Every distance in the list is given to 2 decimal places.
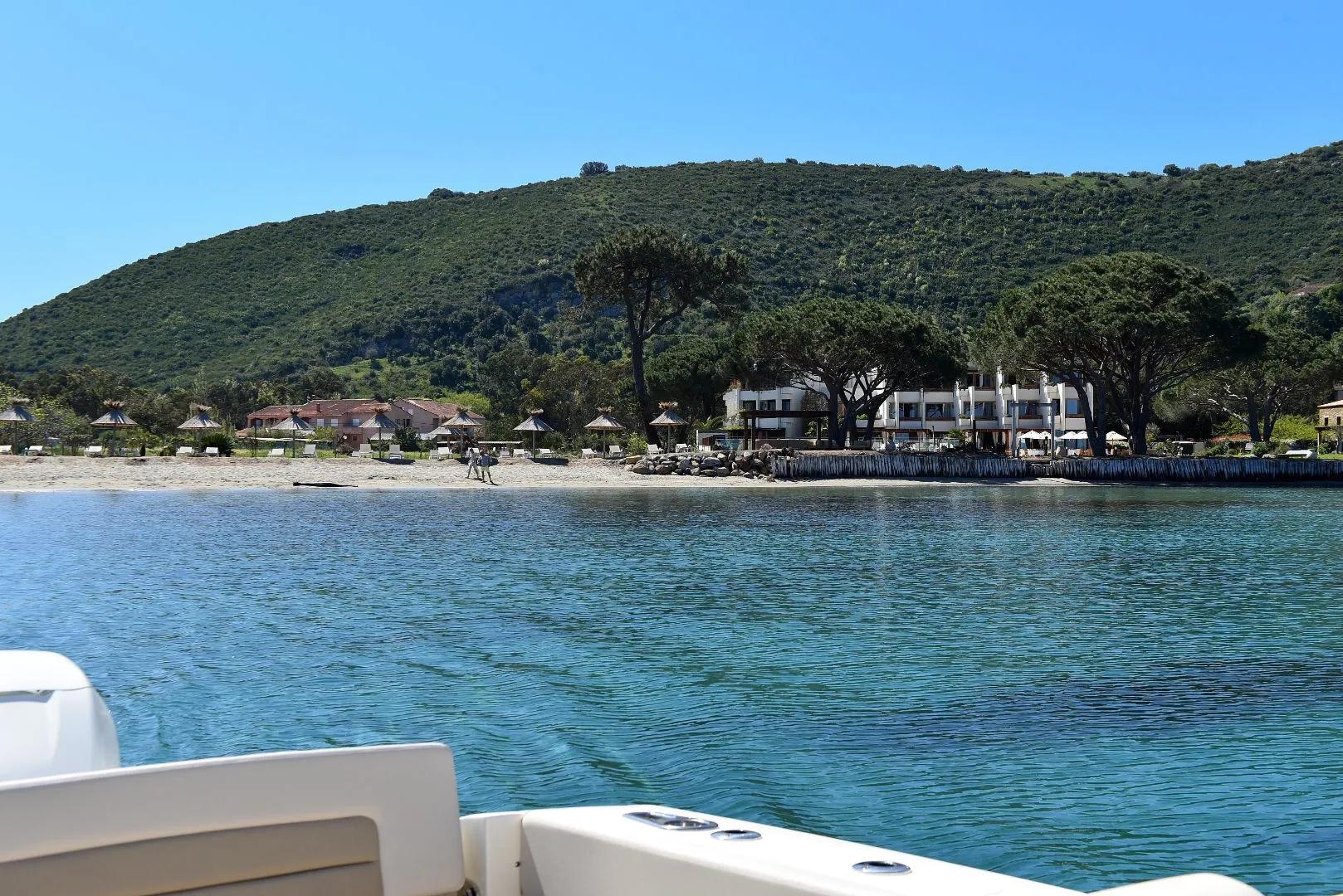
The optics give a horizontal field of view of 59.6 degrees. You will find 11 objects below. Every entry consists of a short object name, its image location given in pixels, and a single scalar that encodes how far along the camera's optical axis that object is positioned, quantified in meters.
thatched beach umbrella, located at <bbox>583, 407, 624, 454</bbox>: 58.47
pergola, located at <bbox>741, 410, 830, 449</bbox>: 58.38
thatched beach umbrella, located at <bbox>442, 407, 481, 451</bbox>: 59.31
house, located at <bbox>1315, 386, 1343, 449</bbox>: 75.56
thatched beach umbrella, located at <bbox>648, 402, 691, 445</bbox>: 59.16
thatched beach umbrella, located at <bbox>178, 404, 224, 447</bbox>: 54.66
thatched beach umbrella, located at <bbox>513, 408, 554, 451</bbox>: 56.78
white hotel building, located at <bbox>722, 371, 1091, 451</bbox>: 75.31
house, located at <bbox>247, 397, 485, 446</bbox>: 83.94
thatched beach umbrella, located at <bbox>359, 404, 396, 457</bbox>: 59.03
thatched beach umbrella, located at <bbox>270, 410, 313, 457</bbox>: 59.03
